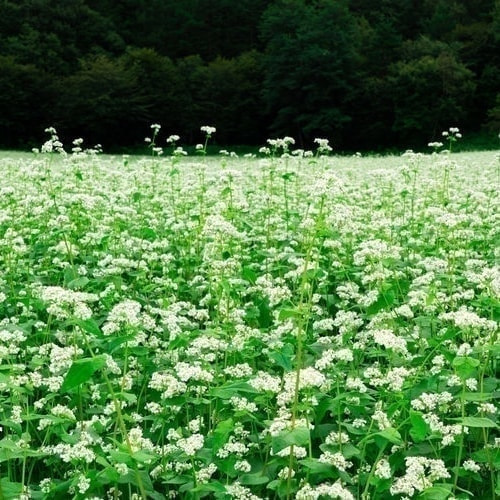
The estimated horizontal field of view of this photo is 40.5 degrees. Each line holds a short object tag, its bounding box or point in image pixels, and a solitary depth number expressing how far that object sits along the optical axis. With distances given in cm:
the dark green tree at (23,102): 5488
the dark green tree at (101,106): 5506
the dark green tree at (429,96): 5572
